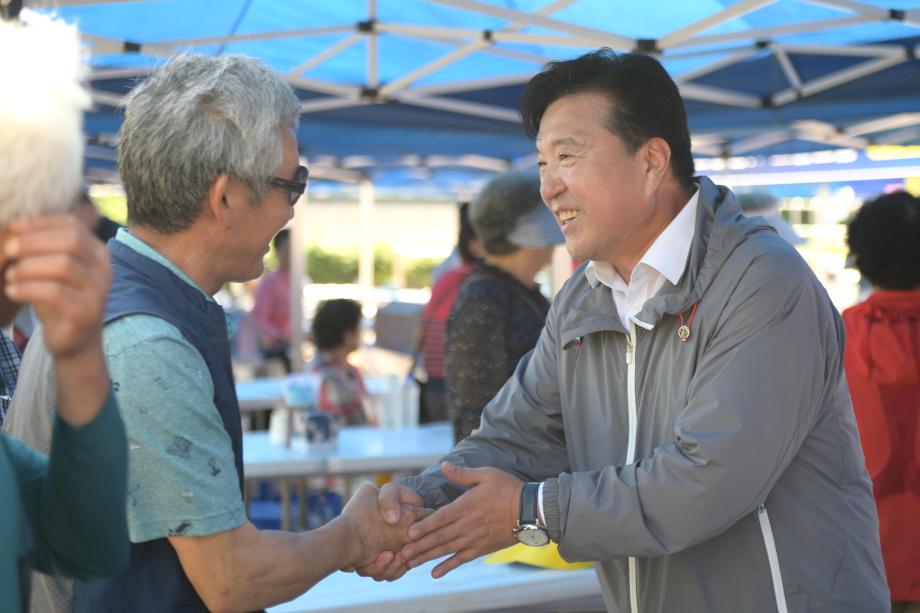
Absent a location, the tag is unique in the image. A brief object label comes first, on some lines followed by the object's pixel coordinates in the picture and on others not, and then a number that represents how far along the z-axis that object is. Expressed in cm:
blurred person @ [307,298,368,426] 599
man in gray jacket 204
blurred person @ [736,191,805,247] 656
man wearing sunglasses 169
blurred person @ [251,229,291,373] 1031
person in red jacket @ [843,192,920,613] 331
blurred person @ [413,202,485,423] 571
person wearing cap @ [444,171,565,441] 388
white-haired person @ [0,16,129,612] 100
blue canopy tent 602
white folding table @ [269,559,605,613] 277
